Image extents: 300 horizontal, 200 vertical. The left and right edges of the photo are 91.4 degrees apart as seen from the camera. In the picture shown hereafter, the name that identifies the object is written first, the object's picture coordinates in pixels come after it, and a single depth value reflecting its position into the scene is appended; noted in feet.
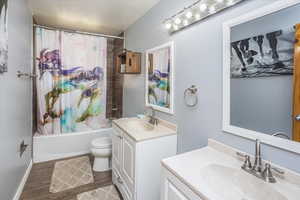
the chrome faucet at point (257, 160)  2.73
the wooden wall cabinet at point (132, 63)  7.16
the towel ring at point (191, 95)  4.34
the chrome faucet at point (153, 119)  5.98
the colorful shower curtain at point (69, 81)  7.95
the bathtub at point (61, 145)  7.85
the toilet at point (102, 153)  6.87
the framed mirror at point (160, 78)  5.31
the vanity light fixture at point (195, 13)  3.54
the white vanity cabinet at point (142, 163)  4.26
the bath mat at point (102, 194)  5.38
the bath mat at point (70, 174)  5.97
